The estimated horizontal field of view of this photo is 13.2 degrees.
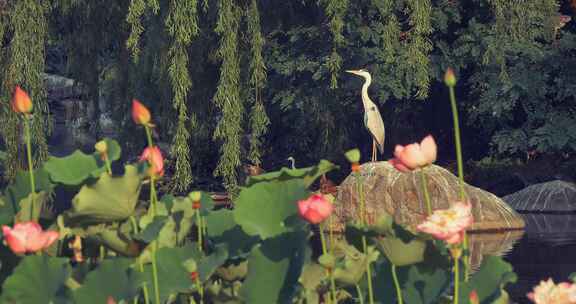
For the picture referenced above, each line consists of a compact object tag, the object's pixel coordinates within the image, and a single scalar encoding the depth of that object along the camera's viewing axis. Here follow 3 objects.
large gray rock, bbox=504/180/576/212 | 36.38
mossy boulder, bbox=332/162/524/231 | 30.46
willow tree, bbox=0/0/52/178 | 30.66
